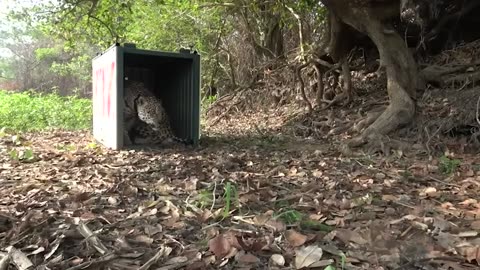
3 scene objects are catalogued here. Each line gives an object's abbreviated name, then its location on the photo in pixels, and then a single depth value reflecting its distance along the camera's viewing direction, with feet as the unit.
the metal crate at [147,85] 18.88
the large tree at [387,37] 19.92
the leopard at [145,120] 20.67
